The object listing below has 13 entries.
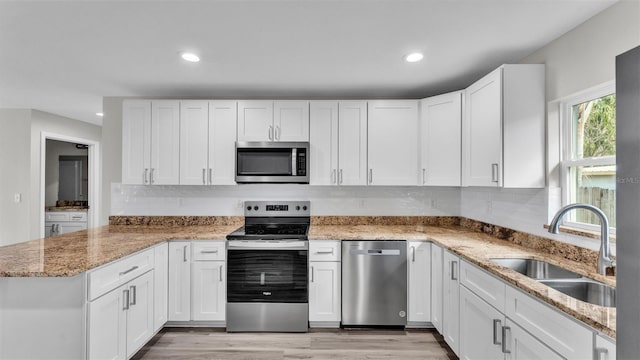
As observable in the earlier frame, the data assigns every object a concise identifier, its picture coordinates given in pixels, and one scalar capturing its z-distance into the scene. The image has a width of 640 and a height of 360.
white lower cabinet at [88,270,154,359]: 1.82
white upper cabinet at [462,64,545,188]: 2.21
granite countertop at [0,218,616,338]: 1.36
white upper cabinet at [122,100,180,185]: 3.15
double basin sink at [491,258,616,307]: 1.51
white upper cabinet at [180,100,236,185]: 3.15
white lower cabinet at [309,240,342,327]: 2.83
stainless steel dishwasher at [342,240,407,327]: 2.80
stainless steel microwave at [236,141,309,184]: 3.08
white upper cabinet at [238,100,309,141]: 3.15
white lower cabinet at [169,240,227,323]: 2.81
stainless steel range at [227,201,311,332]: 2.79
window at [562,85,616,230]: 1.86
